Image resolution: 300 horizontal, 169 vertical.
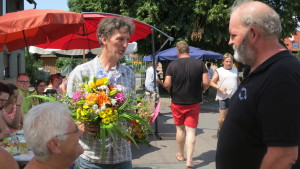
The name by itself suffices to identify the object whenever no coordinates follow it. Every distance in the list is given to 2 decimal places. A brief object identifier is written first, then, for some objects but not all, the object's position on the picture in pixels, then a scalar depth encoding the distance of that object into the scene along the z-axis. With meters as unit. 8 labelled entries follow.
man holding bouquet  2.51
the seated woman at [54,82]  7.65
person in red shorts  5.37
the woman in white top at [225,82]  6.70
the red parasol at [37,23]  4.19
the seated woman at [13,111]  4.54
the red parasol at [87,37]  6.04
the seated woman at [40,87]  6.59
